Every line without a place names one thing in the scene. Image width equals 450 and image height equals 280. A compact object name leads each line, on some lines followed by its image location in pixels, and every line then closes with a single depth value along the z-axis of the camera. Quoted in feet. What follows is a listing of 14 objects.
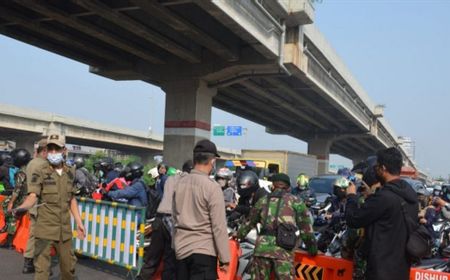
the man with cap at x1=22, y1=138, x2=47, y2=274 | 22.39
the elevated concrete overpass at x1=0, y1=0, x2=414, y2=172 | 55.77
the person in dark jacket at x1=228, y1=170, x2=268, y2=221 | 22.91
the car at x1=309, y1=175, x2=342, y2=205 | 50.63
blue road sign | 178.40
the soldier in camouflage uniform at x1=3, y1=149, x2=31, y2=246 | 26.18
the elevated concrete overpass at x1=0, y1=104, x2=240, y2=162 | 143.84
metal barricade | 22.67
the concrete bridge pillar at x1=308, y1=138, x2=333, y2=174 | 165.37
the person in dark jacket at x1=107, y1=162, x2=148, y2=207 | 25.65
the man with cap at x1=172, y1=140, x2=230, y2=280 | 12.92
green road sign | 181.60
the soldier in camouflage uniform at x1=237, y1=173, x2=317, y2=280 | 14.37
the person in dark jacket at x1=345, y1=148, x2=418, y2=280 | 12.28
